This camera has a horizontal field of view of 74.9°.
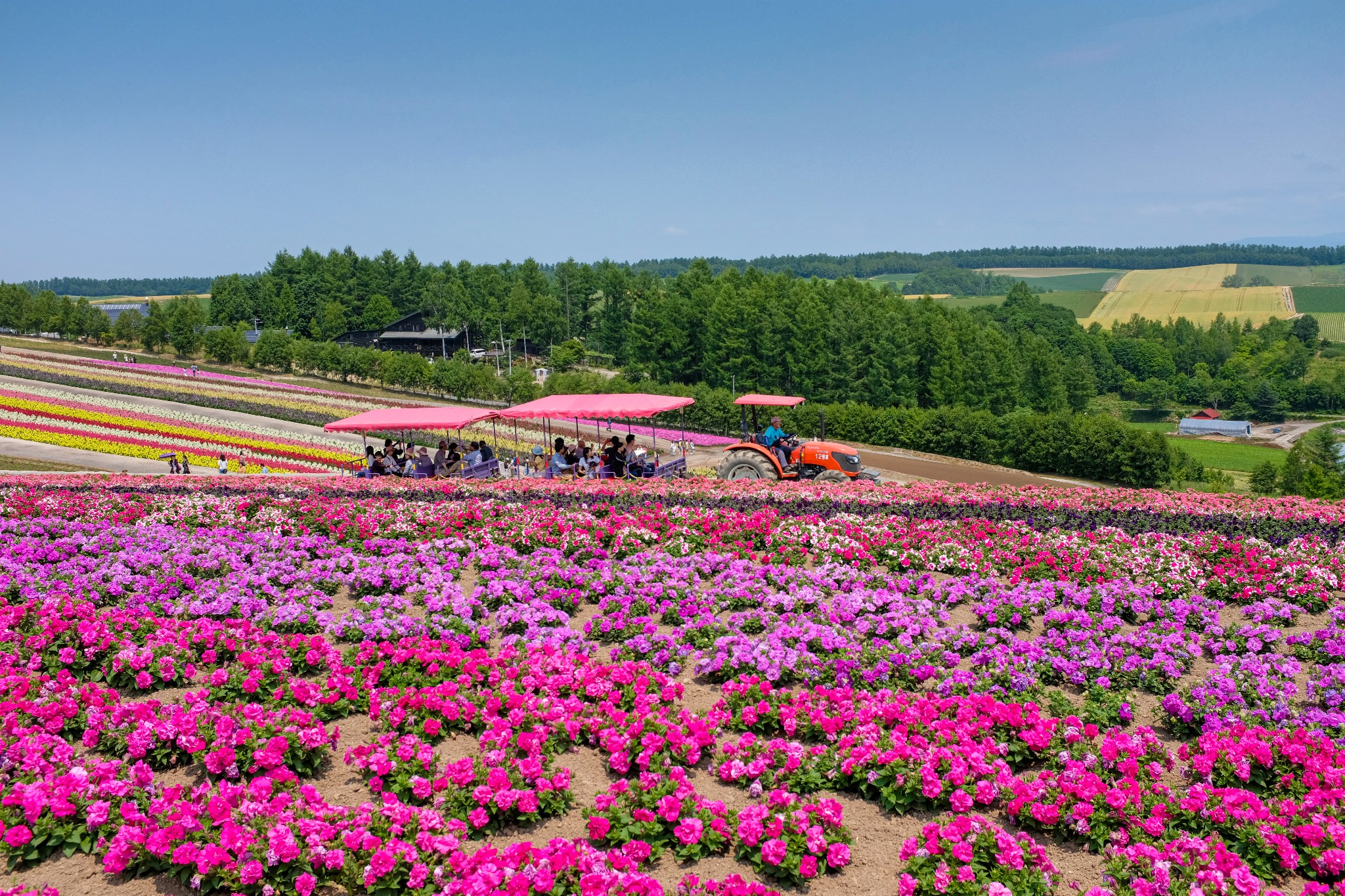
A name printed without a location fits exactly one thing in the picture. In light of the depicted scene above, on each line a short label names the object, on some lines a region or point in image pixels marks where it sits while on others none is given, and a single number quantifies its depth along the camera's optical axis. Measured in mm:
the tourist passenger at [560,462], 20172
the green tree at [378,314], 110500
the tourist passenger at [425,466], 19984
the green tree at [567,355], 92812
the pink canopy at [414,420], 19297
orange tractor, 18828
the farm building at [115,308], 163375
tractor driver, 19219
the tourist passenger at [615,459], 19552
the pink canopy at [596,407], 18797
